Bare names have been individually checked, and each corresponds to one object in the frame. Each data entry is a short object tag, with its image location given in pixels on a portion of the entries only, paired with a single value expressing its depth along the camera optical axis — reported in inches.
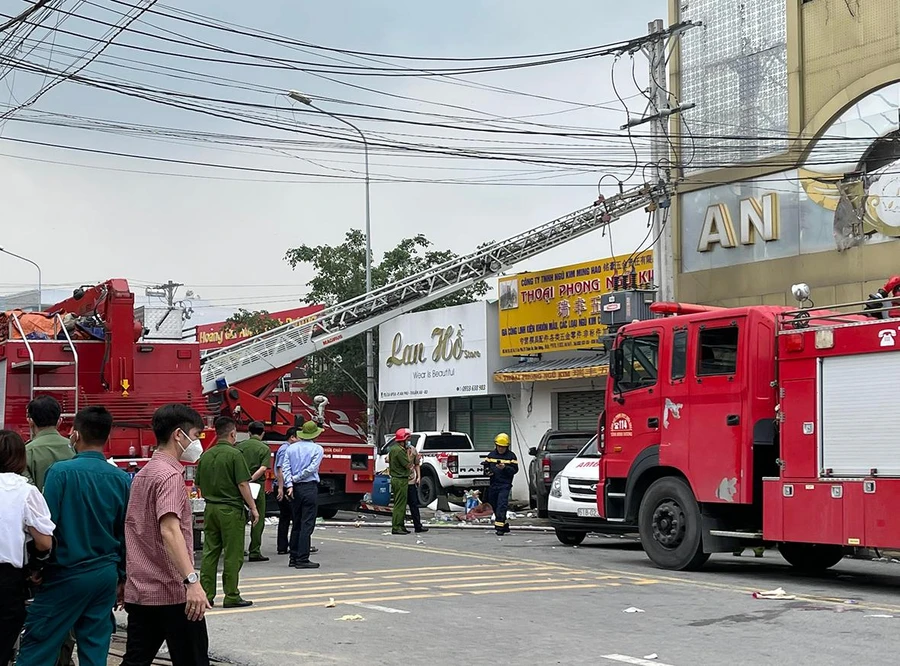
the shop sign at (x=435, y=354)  1277.1
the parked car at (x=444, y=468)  1048.2
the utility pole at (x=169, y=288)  1939.8
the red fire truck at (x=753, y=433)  475.8
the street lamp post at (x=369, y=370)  1319.1
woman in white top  246.4
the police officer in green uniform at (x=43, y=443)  317.7
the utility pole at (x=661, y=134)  900.6
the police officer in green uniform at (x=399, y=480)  786.8
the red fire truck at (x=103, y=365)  585.3
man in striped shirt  240.8
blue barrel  1039.6
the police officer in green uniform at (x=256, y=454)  605.0
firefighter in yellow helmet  803.4
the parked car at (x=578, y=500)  685.9
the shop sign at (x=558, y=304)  1129.4
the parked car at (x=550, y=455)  831.7
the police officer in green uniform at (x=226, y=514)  445.4
